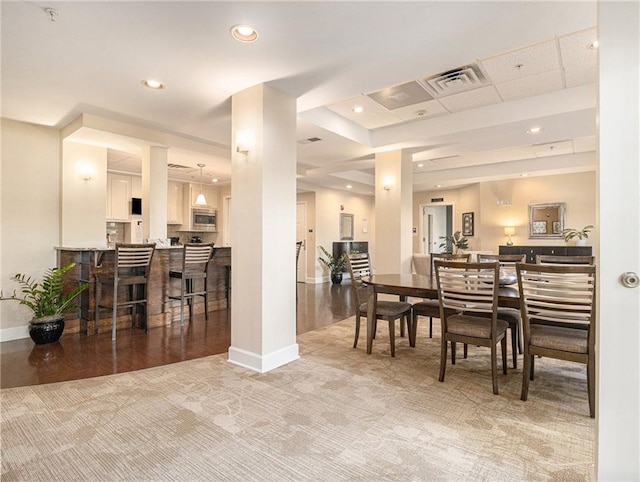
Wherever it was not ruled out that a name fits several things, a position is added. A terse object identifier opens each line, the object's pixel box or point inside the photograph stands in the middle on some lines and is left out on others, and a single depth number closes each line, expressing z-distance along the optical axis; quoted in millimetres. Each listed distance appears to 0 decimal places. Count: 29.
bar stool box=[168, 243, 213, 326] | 4645
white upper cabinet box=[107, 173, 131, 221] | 7422
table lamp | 8211
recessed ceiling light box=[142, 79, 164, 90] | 3164
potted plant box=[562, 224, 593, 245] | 7414
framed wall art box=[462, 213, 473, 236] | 9116
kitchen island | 4293
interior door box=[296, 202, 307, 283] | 9141
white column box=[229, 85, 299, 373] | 3121
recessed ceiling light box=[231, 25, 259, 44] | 2363
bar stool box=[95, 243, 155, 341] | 4074
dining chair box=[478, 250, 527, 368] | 3107
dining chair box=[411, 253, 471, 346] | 3389
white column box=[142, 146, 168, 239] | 5117
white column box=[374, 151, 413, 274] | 5578
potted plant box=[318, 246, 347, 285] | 9055
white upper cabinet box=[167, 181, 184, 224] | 8570
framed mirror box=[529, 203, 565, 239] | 7746
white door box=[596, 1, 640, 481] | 1495
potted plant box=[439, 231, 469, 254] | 8688
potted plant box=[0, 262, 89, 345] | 3824
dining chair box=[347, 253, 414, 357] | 3365
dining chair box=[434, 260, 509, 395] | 2594
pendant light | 7429
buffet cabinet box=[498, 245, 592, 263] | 7316
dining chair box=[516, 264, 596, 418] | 2219
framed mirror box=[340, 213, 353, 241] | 9969
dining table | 2893
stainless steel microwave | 8959
